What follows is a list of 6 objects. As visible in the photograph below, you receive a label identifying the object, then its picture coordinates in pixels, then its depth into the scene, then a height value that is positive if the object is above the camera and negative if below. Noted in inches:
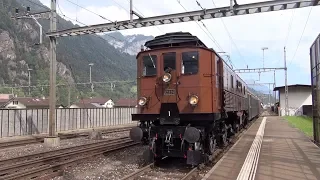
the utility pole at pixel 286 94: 2074.3 +45.7
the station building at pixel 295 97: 2311.8 +28.7
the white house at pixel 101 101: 3414.6 +16.1
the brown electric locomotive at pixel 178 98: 401.1 +4.7
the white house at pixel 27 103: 2473.2 +1.7
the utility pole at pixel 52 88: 717.9 +34.2
